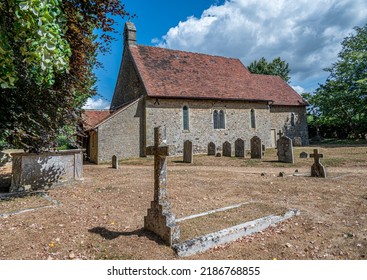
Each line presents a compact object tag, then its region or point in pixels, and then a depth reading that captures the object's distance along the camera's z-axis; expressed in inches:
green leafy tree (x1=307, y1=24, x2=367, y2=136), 1101.7
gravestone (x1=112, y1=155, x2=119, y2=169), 544.1
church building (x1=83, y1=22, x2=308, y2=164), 709.3
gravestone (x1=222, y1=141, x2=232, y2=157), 689.6
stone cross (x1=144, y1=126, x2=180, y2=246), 144.2
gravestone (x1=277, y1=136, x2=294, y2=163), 530.3
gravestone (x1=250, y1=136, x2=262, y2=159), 619.2
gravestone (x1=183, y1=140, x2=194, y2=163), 597.6
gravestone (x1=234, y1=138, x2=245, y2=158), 653.9
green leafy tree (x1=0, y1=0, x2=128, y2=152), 153.8
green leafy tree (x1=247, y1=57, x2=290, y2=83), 1771.7
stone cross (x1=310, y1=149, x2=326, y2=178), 355.1
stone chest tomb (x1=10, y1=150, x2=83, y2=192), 290.5
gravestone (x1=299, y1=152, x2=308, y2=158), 612.4
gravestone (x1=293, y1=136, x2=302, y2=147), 1016.9
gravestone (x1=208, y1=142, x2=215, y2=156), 740.0
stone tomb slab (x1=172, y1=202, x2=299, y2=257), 137.6
